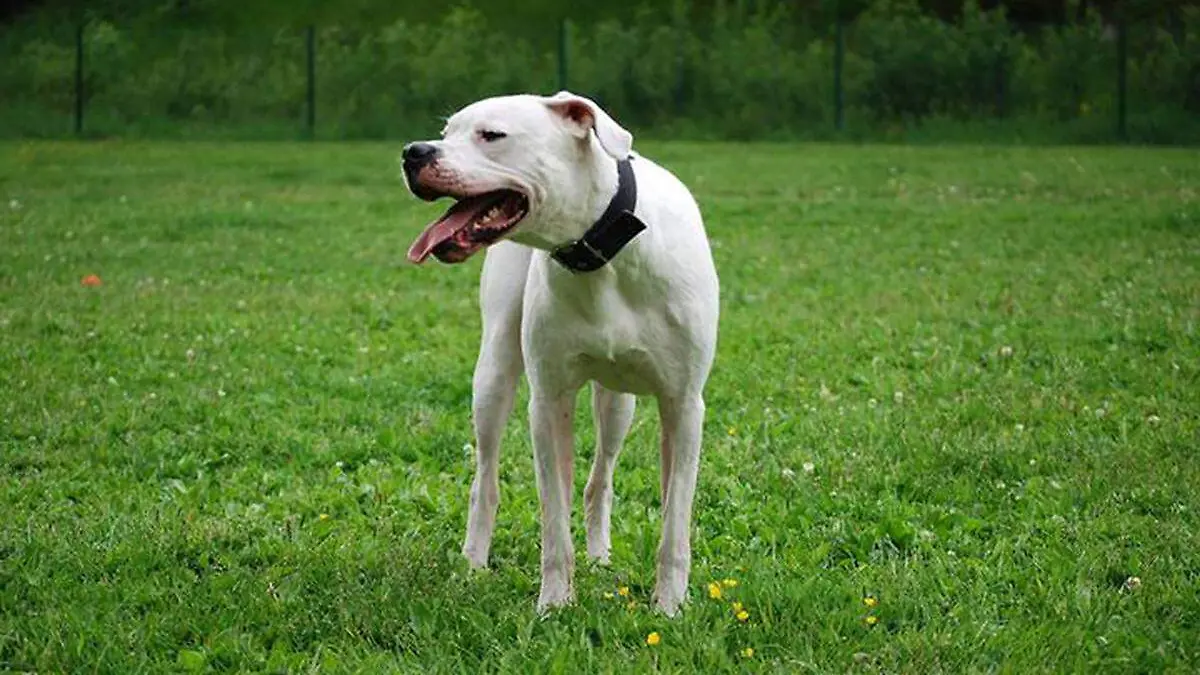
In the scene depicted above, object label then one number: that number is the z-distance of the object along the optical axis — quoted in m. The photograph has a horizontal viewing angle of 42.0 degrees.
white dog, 4.25
